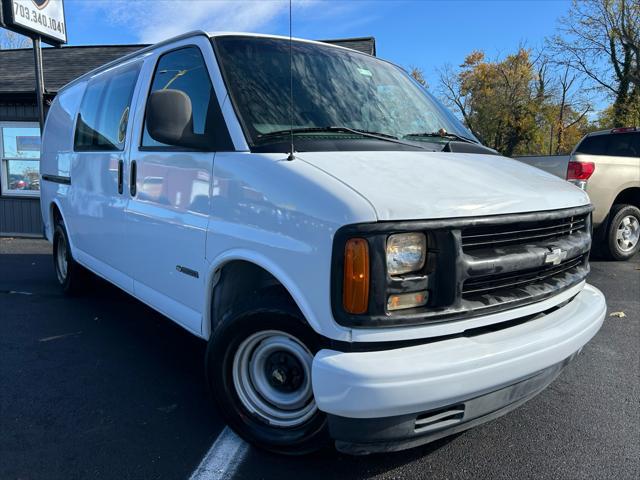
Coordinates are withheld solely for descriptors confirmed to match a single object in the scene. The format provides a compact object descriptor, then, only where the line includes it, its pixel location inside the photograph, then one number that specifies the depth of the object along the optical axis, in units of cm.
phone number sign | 925
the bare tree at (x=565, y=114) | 3538
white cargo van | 201
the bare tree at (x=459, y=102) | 4116
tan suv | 720
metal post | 980
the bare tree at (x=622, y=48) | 2311
